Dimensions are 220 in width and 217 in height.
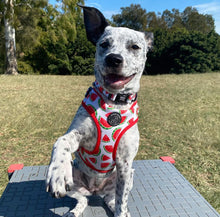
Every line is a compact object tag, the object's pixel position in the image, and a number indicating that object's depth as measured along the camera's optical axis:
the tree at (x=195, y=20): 42.34
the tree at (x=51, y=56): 22.14
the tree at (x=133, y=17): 38.75
